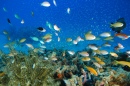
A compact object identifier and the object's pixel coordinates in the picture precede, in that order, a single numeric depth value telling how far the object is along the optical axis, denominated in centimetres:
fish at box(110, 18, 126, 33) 530
